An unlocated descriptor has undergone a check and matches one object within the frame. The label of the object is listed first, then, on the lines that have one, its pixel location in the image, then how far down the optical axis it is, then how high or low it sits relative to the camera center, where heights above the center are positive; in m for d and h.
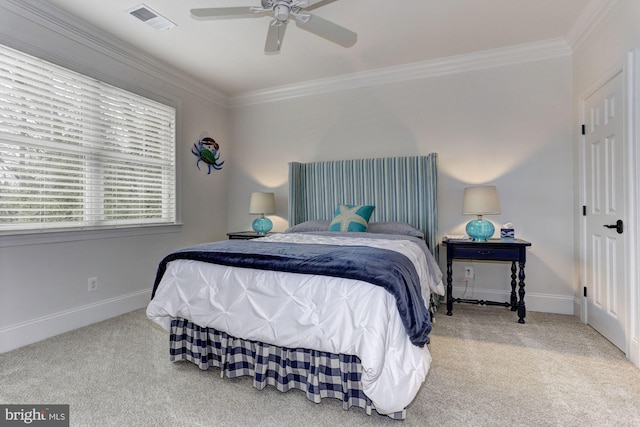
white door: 2.39 +0.02
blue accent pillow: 3.42 -0.06
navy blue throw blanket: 1.58 -0.28
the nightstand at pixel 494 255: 3.01 -0.42
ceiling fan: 2.16 +1.36
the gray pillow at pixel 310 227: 3.69 -0.16
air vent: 2.70 +1.71
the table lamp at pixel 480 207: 3.10 +0.04
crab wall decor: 4.29 +0.83
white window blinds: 2.49 +0.58
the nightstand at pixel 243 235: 4.06 -0.28
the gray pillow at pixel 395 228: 3.33 -0.17
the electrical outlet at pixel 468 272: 3.57 -0.67
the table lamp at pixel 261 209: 4.21 +0.06
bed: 1.54 -0.55
